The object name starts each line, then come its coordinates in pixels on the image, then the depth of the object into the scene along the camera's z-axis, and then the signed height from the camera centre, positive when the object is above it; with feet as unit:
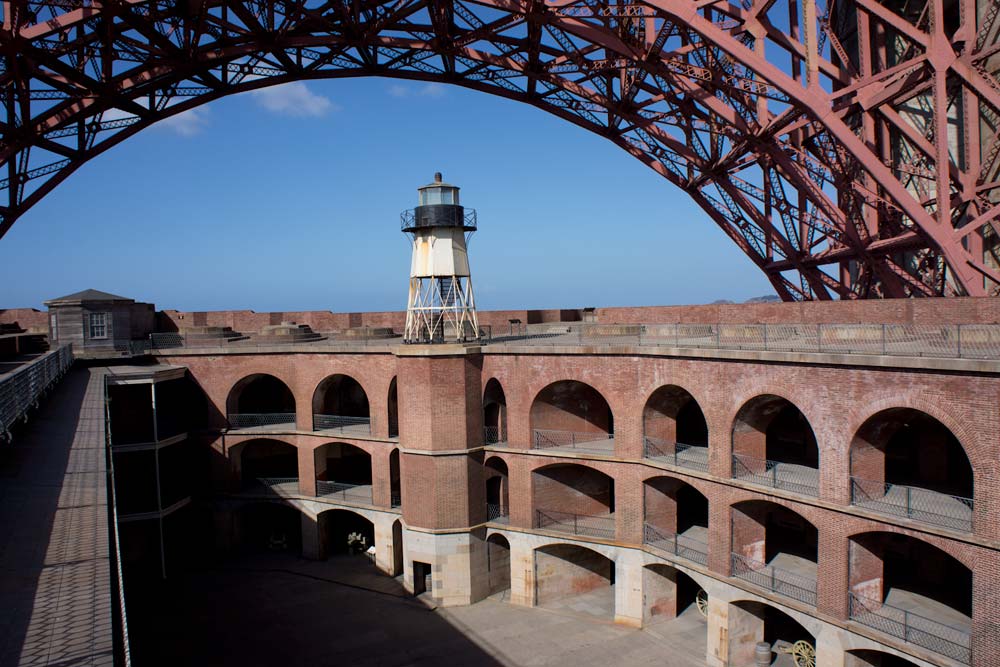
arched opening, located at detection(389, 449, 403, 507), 99.35 -24.42
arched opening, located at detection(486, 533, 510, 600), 90.63 -32.43
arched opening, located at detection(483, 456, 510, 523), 91.81 -23.88
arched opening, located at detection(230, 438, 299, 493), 111.04 -24.19
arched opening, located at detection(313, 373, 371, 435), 104.99 -14.43
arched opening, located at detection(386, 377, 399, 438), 100.48 -13.79
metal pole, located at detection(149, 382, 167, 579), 95.04 -22.85
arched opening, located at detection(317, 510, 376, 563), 104.94 -33.90
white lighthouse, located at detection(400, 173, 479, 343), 91.09 +6.32
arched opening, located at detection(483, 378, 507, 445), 93.97 -14.11
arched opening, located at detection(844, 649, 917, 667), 60.85 -30.94
